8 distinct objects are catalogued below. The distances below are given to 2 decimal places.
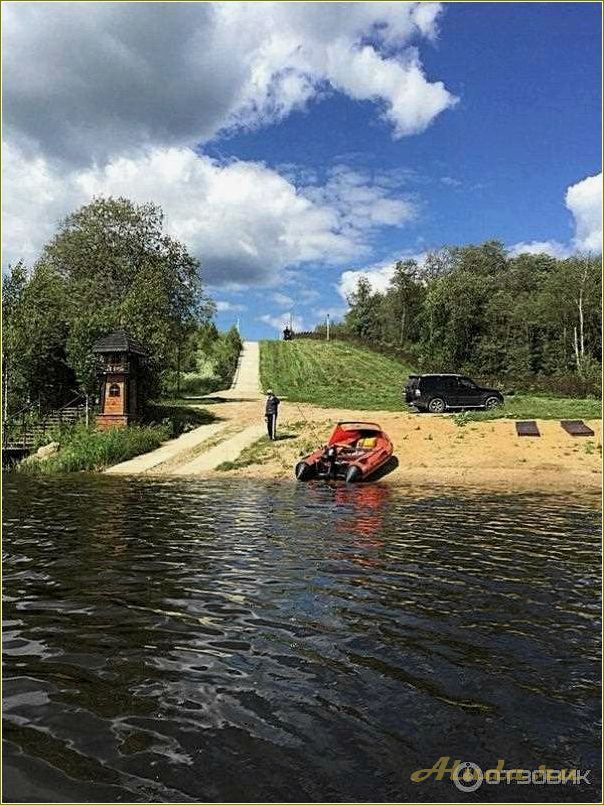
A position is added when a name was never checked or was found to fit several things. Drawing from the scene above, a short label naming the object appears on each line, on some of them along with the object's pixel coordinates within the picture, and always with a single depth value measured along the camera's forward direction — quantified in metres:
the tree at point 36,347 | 32.12
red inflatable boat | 21.09
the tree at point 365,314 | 86.38
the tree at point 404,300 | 72.31
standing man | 26.95
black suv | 31.81
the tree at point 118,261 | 42.25
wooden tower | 29.11
